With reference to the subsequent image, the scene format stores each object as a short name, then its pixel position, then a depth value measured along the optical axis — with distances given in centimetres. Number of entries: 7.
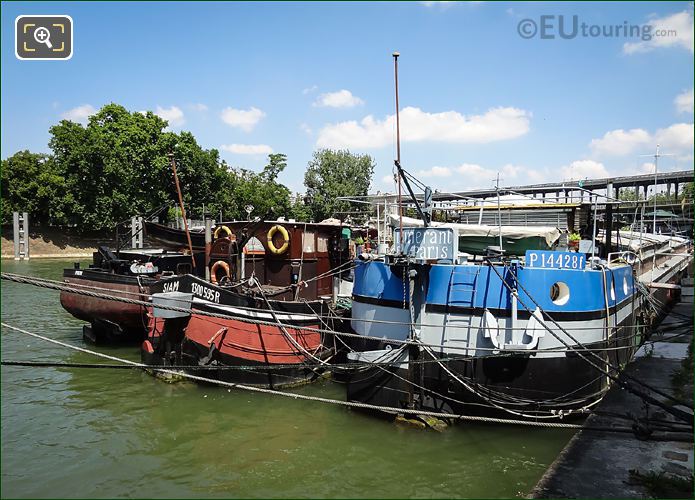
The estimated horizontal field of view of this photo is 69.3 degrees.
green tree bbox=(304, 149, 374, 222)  5772
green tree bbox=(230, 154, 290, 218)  5394
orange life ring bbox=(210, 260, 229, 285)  1449
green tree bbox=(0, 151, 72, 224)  5366
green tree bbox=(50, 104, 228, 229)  5266
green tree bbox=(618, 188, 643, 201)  7698
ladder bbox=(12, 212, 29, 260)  4759
